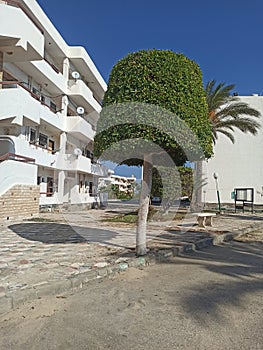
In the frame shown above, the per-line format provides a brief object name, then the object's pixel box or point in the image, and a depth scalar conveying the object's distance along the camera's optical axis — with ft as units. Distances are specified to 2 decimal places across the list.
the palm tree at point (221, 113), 62.49
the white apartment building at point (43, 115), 41.37
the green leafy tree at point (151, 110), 19.26
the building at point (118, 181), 111.04
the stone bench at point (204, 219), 39.73
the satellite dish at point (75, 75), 71.08
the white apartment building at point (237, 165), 94.32
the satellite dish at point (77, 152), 69.62
